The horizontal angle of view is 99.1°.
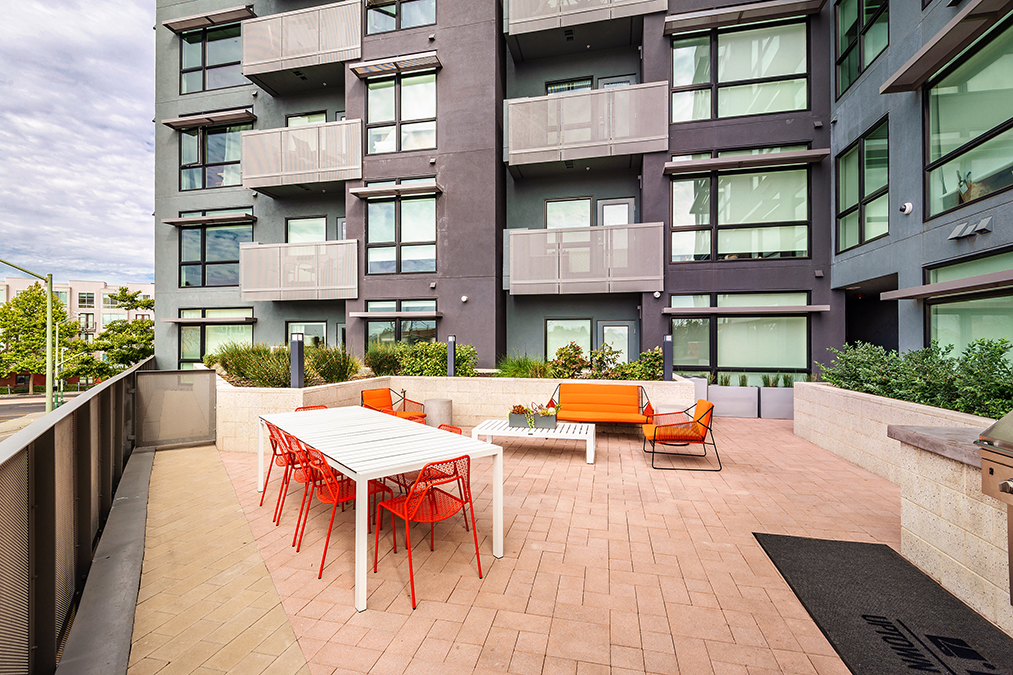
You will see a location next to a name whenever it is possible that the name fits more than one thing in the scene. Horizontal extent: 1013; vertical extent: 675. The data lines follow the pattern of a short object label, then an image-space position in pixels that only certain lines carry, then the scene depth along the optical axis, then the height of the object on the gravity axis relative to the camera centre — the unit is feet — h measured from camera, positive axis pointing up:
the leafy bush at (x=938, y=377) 14.76 -1.53
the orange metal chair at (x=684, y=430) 20.18 -4.36
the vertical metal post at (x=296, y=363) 23.39 -1.30
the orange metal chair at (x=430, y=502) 10.28 -4.22
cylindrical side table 27.58 -4.60
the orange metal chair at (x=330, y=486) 11.31 -4.15
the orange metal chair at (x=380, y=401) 23.75 -3.66
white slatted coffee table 20.58 -4.54
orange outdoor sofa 25.16 -3.82
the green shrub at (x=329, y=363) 26.37 -1.52
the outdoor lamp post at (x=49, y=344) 52.21 -0.67
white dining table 9.46 -3.00
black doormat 8.01 -5.98
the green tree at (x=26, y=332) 107.04 +1.74
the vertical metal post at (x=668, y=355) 27.91 -1.03
